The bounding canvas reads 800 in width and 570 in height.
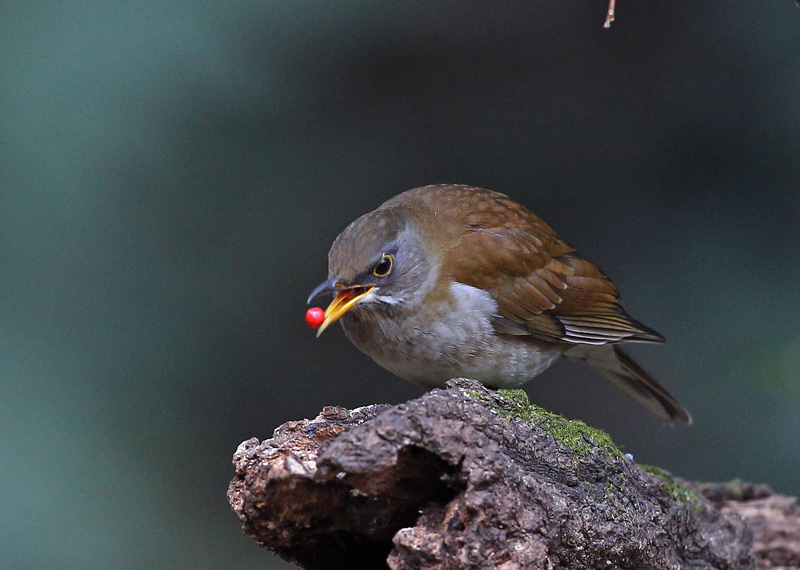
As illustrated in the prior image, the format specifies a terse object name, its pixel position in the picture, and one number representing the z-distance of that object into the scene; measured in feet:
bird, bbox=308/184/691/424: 27.53
